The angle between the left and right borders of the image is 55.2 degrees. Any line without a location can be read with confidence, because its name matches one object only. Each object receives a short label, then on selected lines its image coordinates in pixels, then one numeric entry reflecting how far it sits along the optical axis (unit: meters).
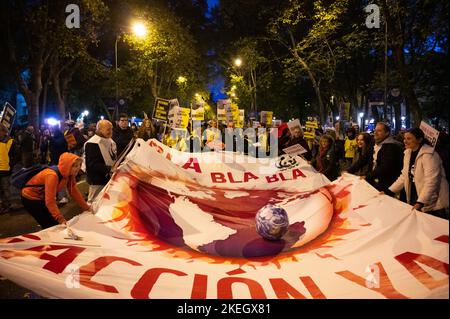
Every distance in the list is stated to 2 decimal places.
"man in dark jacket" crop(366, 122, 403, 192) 7.07
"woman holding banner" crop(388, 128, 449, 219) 5.09
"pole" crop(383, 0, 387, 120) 17.97
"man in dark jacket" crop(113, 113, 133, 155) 9.39
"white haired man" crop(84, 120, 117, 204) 7.05
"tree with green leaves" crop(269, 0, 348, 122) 22.53
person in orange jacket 5.22
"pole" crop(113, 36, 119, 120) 25.11
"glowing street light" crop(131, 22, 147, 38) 23.51
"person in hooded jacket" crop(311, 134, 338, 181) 10.39
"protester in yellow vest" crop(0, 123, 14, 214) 9.95
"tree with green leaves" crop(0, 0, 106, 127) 19.98
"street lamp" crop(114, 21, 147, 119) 23.51
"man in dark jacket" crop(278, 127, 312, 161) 10.34
